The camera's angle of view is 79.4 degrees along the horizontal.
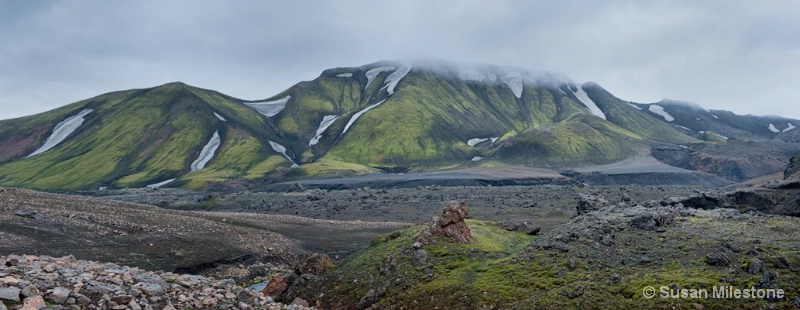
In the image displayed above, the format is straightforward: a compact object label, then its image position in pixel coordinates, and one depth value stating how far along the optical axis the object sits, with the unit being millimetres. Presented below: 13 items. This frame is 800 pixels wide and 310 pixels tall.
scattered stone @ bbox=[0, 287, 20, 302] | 13894
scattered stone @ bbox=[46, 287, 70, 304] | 15038
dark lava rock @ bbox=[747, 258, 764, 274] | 21578
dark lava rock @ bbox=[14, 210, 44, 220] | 43938
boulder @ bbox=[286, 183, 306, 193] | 142125
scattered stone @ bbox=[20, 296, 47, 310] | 13758
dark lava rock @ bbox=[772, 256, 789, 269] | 21672
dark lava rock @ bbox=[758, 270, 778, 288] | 20469
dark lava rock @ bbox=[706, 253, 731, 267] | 22984
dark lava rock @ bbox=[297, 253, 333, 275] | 35375
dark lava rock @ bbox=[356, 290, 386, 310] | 28172
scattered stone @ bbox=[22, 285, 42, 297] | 14420
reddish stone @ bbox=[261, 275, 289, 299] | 34000
